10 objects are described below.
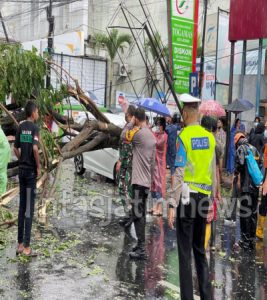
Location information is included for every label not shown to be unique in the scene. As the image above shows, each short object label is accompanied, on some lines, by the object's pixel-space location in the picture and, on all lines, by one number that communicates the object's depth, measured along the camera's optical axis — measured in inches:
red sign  521.0
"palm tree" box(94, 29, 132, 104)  1288.1
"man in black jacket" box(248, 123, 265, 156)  413.7
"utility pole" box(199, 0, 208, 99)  531.1
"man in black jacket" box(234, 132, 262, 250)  269.4
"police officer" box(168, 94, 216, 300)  165.0
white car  473.4
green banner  520.4
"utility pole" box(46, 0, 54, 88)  824.8
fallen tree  287.6
